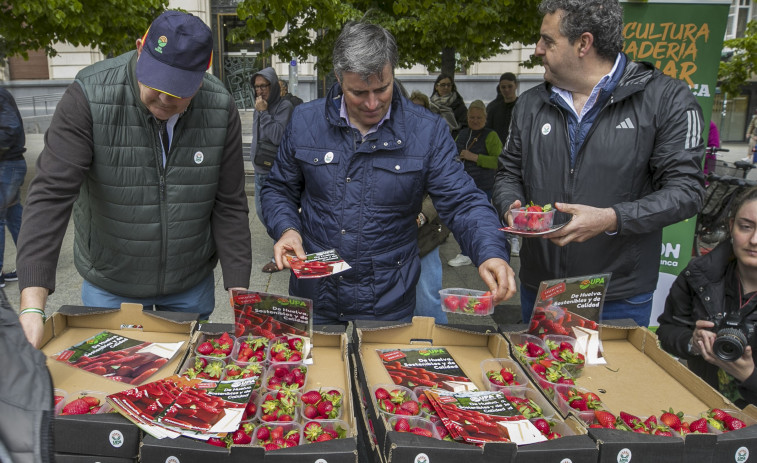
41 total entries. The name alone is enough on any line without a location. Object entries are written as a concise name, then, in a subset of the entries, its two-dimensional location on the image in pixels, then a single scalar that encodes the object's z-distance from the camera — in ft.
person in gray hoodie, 20.74
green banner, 13.51
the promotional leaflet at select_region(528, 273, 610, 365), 6.89
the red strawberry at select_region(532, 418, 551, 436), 5.32
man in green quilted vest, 6.60
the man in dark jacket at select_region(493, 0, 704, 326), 7.60
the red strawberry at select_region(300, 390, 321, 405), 5.69
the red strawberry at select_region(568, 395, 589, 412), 5.81
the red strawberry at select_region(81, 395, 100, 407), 5.47
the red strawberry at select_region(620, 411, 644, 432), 5.45
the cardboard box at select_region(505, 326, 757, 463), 4.88
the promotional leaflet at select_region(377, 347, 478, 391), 6.14
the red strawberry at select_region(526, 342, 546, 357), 6.83
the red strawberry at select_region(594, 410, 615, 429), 5.45
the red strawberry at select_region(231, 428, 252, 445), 5.07
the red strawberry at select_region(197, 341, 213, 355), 6.63
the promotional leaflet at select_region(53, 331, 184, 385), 6.28
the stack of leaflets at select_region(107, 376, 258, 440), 4.94
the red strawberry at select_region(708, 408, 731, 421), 5.66
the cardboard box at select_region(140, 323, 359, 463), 4.60
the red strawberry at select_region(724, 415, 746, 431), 5.52
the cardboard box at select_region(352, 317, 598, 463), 4.65
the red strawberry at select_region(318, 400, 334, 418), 5.50
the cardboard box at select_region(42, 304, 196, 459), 4.90
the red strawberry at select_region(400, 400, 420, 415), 5.41
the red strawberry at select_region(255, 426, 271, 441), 5.19
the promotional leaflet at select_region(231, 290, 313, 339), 6.79
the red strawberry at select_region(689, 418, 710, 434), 5.46
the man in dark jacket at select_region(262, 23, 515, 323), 7.64
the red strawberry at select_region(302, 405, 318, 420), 5.47
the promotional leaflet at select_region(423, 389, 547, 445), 4.99
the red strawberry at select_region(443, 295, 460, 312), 6.32
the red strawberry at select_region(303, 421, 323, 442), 5.15
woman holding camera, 7.00
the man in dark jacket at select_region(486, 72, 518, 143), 26.27
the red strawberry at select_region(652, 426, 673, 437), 5.34
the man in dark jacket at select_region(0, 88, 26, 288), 18.51
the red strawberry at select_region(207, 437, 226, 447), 4.92
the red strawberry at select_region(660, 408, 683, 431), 5.56
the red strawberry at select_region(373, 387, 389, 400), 5.72
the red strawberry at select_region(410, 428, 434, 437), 5.10
